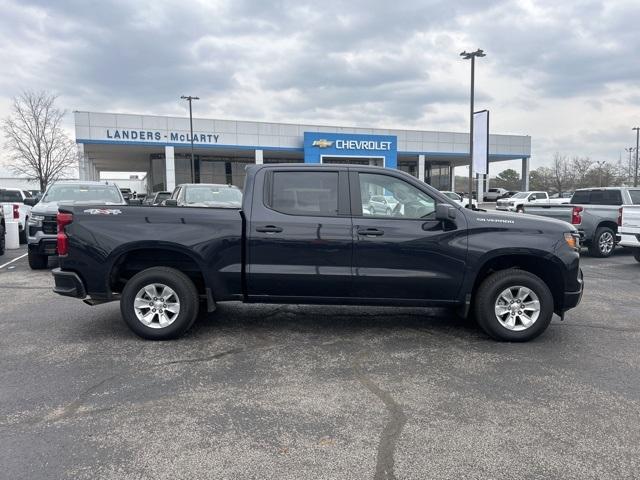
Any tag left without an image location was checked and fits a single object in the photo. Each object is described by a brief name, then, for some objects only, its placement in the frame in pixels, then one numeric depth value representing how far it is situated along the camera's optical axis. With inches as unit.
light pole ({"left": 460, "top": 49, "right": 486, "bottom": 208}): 790.5
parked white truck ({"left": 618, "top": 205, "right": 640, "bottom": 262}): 424.5
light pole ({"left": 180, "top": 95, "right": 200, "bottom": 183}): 1396.8
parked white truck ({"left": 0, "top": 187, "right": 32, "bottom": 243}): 545.3
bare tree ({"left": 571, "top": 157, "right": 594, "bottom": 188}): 2370.3
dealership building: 1521.9
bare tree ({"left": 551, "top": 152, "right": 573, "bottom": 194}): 2461.9
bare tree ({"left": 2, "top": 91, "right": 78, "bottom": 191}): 1247.5
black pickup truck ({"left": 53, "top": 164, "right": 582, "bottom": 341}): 203.2
